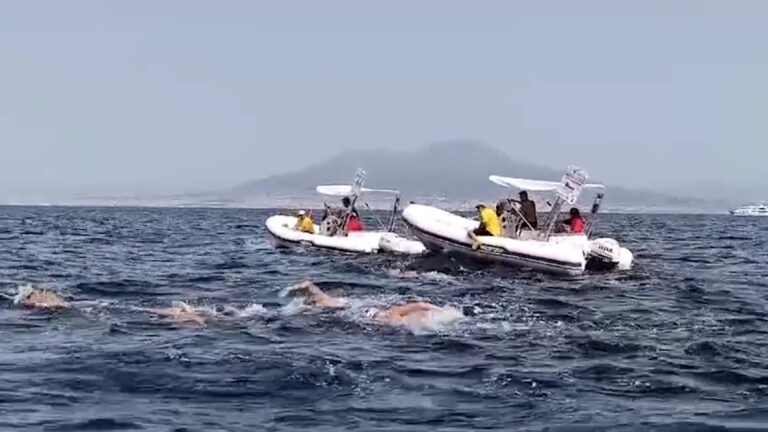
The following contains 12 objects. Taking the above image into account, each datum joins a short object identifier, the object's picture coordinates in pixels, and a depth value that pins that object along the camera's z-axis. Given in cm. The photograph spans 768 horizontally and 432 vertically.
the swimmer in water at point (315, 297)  1819
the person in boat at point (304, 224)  3581
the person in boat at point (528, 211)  2828
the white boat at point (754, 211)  17862
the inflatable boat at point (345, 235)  3200
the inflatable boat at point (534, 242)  2625
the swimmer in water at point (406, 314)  1576
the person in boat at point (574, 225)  2927
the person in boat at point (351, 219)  3444
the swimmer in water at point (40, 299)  1748
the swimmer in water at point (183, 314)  1597
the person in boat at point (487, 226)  2742
